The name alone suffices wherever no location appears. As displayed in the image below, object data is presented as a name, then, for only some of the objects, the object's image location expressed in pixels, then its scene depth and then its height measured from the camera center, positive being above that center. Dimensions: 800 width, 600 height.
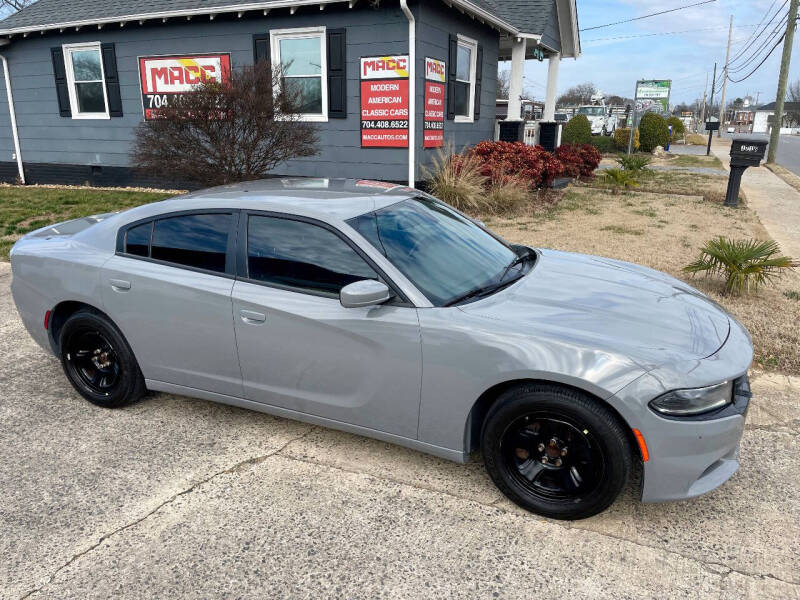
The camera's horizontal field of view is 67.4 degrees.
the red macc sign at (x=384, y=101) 10.56 +0.51
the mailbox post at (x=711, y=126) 30.82 +0.31
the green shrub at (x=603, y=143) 31.38 -0.58
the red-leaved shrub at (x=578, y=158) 16.07 -0.71
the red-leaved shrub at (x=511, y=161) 11.65 -0.58
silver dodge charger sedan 2.60 -0.98
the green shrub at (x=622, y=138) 31.07 -0.32
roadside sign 50.50 +3.38
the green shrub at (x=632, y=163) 15.56 -0.78
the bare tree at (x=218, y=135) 8.90 -0.07
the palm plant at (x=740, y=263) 5.86 -1.24
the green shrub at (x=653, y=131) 31.17 +0.04
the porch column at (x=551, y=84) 17.09 +1.31
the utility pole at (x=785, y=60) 25.66 +2.99
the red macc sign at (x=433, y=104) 10.88 +0.49
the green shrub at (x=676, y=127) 39.88 +0.33
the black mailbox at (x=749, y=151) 11.34 -0.35
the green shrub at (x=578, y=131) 26.67 +0.01
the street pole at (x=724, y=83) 70.69 +5.62
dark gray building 10.73 +1.30
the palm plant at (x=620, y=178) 14.77 -1.12
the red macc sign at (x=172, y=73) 11.88 +1.13
